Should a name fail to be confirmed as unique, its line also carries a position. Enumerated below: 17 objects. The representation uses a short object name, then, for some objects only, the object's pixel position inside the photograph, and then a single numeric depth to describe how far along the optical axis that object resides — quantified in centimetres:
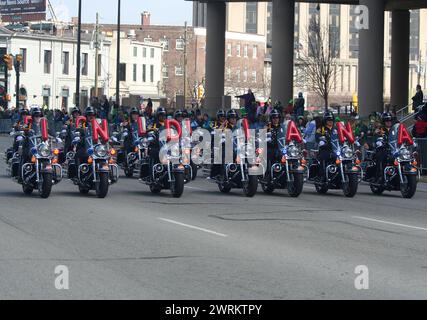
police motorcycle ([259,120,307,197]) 2305
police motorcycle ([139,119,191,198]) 2206
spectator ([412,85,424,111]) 3772
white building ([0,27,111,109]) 8694
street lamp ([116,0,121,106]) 5544
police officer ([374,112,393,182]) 2444
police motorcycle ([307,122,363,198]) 2347
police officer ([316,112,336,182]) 2398
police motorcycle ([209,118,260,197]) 2269
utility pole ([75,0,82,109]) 5347
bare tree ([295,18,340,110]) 6294
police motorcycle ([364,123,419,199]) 2375
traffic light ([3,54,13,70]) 5497
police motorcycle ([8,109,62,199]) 2081
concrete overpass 4228
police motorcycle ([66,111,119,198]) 2138
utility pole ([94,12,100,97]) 8186
